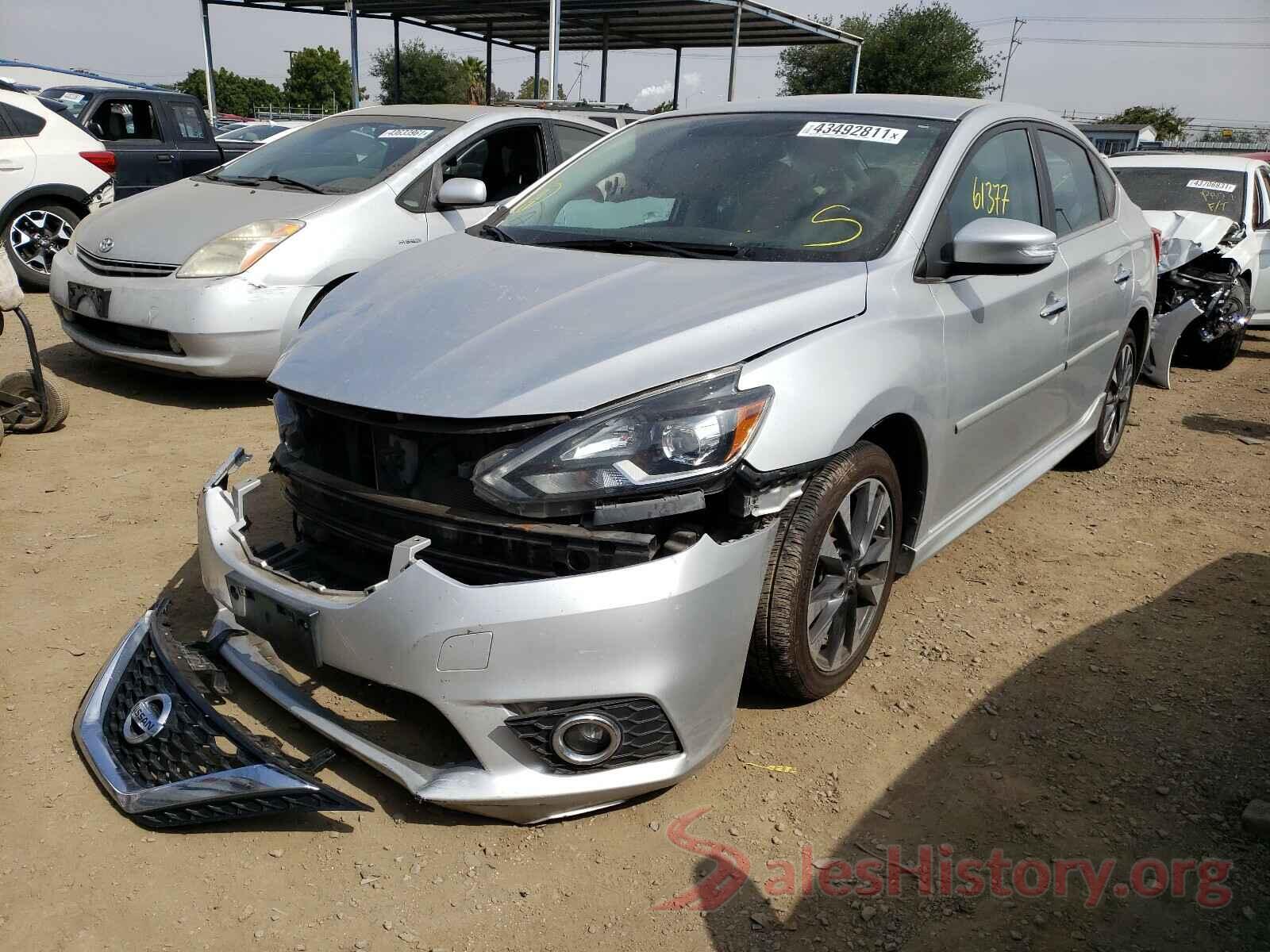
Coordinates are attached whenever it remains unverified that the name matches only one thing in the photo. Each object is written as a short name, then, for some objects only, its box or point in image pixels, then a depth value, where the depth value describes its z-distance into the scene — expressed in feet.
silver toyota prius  17.03
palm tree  202.18
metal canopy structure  62.85
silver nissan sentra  7.13
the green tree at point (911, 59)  160.86
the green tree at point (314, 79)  245.65
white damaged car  23.25
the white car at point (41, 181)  27.25
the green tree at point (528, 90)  134.86
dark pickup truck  33.09
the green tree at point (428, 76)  185.57
